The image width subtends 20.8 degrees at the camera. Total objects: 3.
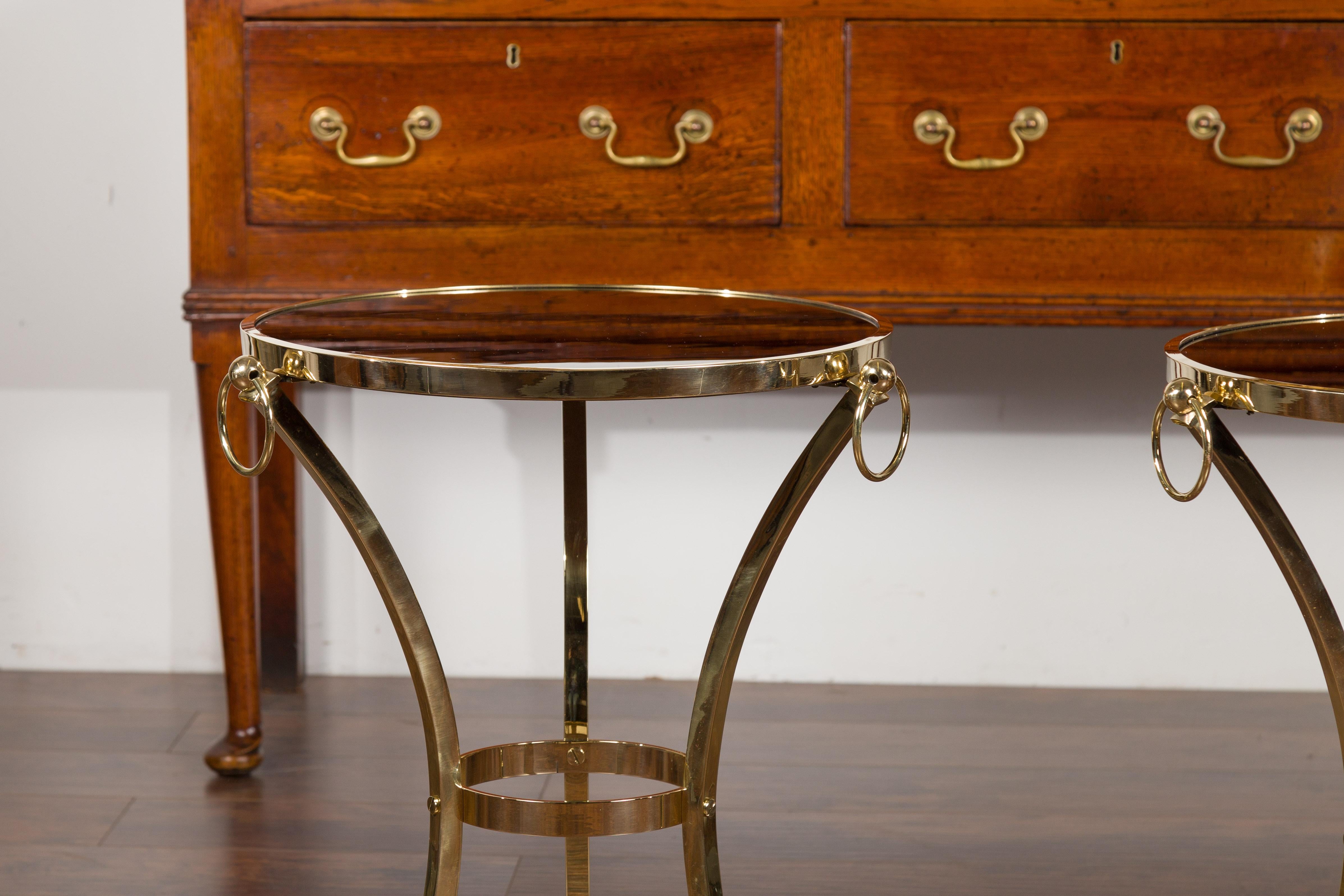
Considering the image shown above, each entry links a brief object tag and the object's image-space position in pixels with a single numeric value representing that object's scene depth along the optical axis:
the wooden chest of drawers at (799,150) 3.42
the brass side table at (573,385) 2.95
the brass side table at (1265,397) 2.92
